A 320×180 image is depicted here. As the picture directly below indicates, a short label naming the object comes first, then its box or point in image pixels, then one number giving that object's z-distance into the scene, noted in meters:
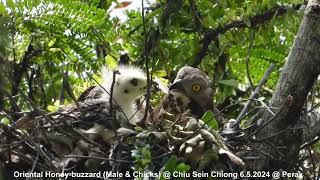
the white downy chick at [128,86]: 8.48
